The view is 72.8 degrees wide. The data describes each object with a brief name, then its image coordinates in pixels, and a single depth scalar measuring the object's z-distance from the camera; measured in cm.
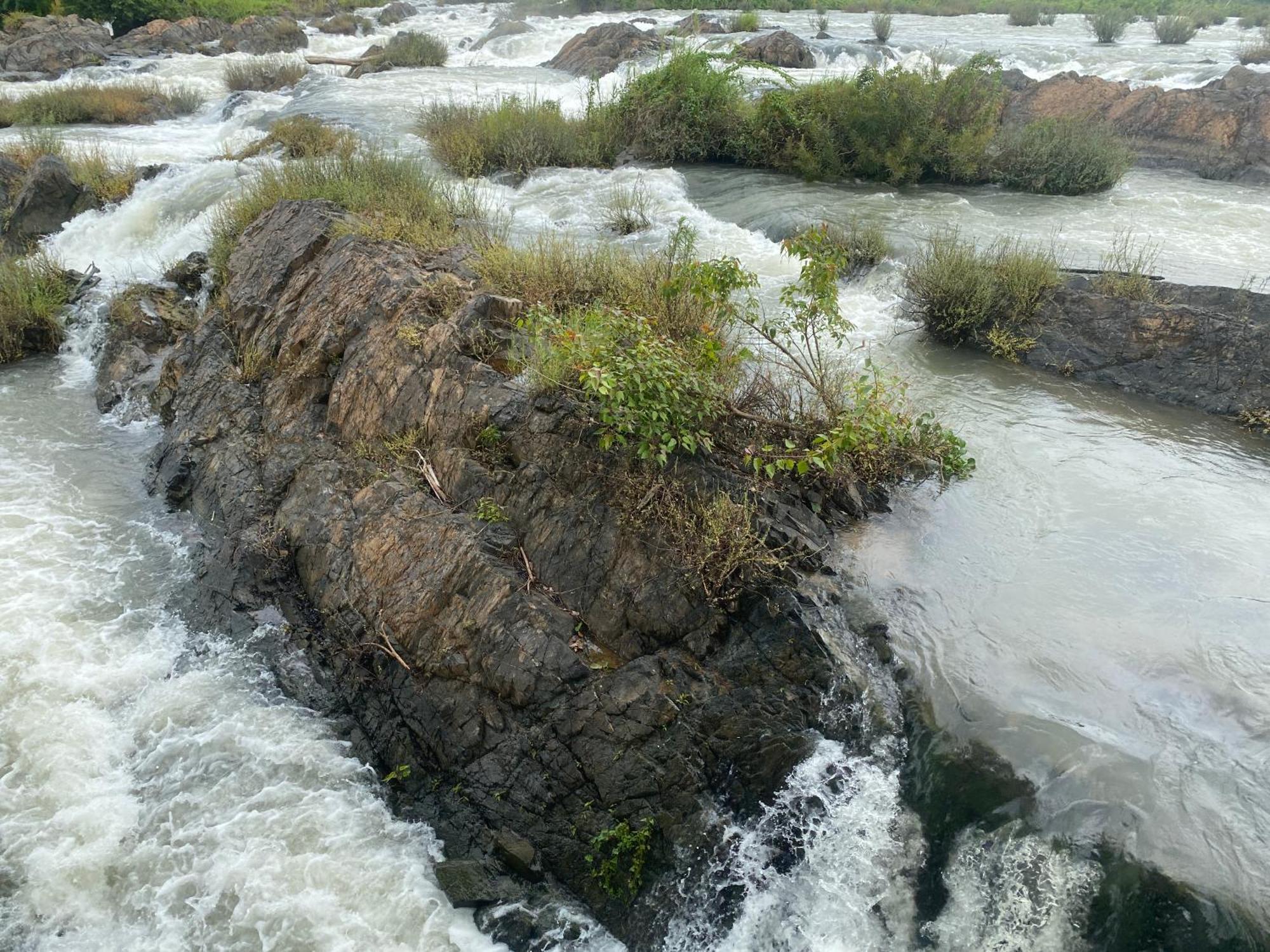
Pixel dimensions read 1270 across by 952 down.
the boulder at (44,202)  1177
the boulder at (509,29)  2795
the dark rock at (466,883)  439
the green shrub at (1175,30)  2364
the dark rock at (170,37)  2688
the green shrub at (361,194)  902
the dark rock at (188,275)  1051
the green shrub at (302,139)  1325
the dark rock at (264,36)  2702
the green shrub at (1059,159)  1288
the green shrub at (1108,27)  2409
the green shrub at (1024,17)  2919
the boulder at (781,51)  2080
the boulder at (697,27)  2330
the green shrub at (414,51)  2431
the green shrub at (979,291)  870
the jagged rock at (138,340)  891
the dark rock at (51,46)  2344
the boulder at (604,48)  2153
